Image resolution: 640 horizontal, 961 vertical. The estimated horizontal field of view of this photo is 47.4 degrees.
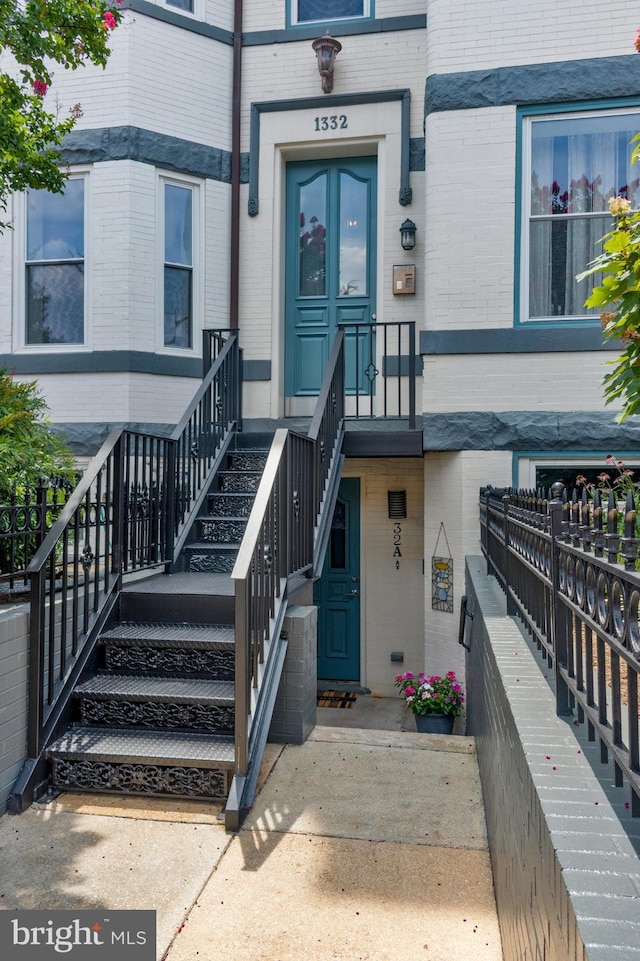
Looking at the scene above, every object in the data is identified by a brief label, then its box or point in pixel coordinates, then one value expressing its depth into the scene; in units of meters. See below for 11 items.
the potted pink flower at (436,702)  6.05
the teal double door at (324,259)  7.99
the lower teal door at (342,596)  8.03
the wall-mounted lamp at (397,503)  7.83
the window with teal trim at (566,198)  6.34
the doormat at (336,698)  7.53
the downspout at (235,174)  7.95
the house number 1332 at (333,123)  7.75
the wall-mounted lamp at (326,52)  7.54
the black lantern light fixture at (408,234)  7.41
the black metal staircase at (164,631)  3.63
